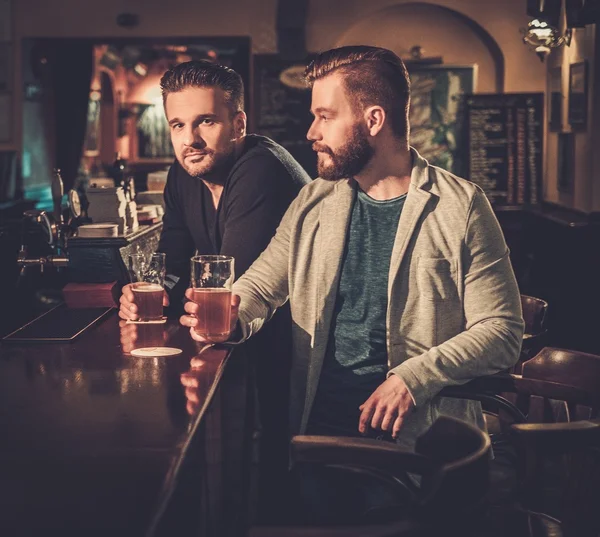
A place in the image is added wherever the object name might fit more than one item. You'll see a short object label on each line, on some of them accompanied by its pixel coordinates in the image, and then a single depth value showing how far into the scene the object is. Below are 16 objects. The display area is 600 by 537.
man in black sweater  2.80
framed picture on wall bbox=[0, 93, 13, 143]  8.78
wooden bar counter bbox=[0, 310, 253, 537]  1.28
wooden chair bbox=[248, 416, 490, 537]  1.32
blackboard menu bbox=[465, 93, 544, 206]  8.19
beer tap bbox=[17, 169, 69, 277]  3.28
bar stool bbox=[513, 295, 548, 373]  3.21
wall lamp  6.56
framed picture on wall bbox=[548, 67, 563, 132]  7.54
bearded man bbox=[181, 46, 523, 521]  2.22
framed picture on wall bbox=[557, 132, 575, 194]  7.22
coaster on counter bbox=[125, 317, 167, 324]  2.72
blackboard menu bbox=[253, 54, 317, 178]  8.38
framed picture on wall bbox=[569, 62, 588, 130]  6.62
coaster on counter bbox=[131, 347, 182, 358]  2.30
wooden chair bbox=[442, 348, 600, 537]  1.74
